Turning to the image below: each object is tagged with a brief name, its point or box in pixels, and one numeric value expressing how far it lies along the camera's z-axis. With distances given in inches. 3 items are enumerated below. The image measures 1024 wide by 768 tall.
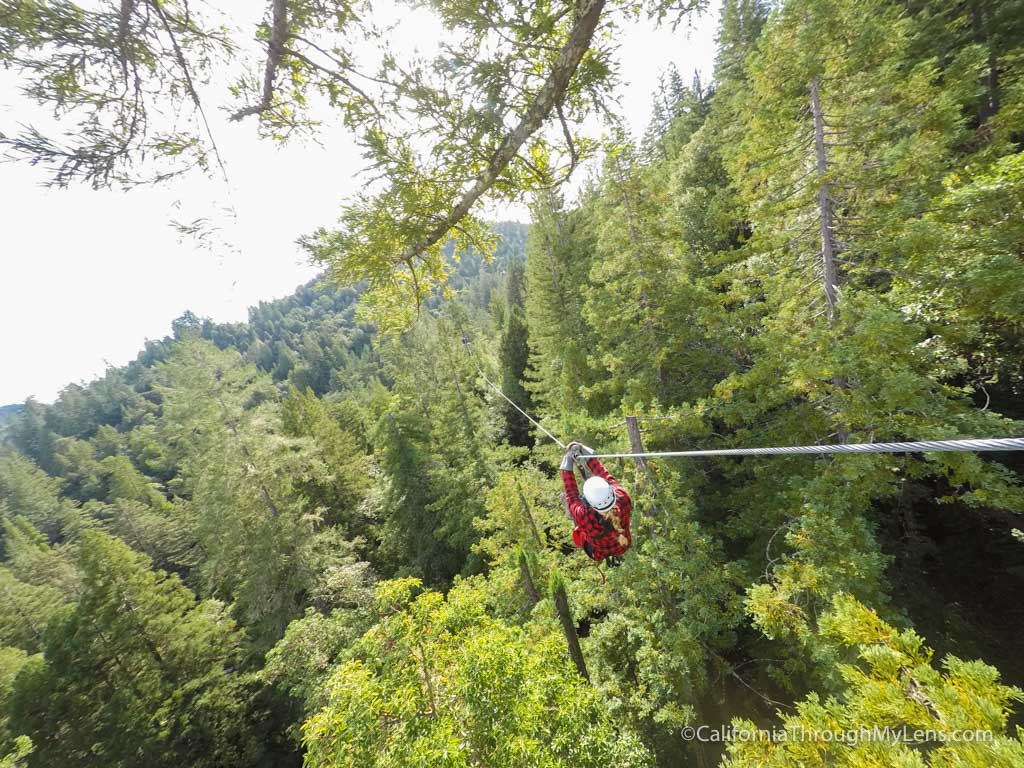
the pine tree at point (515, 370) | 1135.6
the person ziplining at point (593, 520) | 210.4
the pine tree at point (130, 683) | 563.8
